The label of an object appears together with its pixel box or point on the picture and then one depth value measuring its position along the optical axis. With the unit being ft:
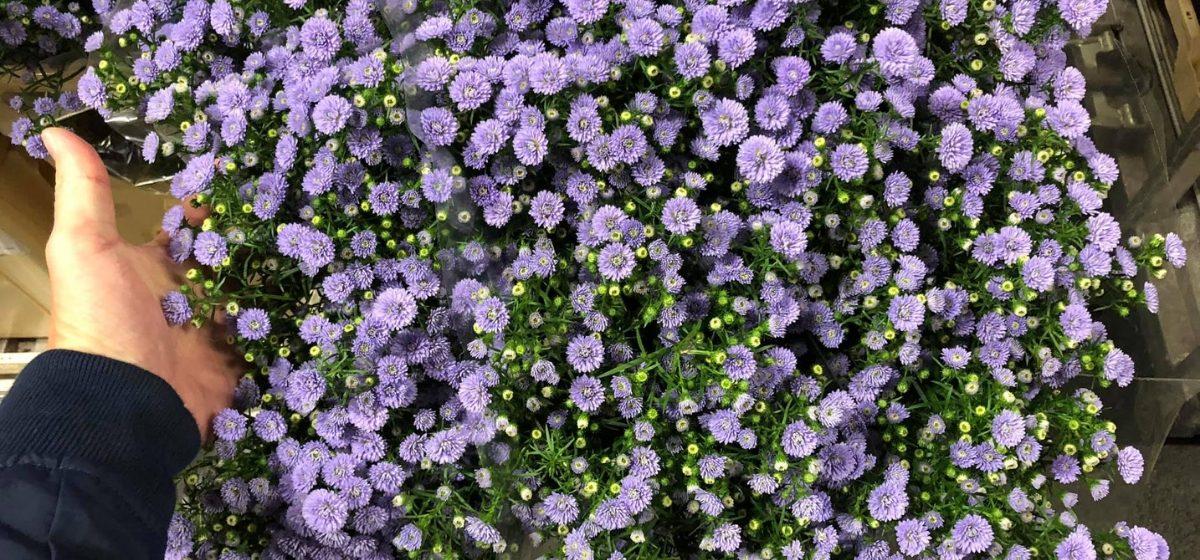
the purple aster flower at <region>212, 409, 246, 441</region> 2.92
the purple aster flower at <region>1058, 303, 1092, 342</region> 2.74
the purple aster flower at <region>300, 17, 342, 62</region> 2.88
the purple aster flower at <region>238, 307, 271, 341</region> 2.92
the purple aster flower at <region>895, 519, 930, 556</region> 2.71
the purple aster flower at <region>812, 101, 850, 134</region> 2.74
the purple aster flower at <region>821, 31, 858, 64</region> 2.73
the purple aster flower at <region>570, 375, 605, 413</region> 2.66
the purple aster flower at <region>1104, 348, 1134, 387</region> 2.80
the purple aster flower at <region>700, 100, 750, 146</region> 2.68
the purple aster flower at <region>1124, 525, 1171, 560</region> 2.72
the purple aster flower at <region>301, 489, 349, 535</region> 2.73
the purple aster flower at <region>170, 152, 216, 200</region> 2.84
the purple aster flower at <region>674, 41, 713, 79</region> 2.65
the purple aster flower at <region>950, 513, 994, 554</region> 2.64
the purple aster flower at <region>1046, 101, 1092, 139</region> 2.88
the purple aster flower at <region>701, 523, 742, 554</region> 2.70
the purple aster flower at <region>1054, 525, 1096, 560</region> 2.62
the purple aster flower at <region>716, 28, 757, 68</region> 2.67
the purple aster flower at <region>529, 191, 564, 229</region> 2.76
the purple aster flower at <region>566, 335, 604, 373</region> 2.65
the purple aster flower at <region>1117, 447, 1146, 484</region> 2.85
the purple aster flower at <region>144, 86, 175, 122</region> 2.89
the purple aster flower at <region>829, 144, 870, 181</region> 2.66
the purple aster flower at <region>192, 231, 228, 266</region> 2.84
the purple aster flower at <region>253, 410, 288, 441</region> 2.90
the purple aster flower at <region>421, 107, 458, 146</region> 2.69
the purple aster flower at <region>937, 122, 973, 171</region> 2.76
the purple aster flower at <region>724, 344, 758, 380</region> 2.57
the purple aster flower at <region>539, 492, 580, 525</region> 2.65
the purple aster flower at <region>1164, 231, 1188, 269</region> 2.88
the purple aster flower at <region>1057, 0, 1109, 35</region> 2.89
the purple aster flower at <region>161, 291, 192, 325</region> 2.99
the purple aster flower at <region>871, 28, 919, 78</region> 2.73
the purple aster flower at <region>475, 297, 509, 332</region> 2.65
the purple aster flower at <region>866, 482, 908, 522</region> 2.72
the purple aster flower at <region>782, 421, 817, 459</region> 2.62
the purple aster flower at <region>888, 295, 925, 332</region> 2.69
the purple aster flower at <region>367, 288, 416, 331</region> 2.78
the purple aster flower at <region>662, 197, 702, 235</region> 2.65
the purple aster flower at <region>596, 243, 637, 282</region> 2.60
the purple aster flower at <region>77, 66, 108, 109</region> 3.00
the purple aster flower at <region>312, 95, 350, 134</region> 2.73
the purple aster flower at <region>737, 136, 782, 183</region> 2.64
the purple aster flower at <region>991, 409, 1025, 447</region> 2.62
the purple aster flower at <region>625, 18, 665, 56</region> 2.65
